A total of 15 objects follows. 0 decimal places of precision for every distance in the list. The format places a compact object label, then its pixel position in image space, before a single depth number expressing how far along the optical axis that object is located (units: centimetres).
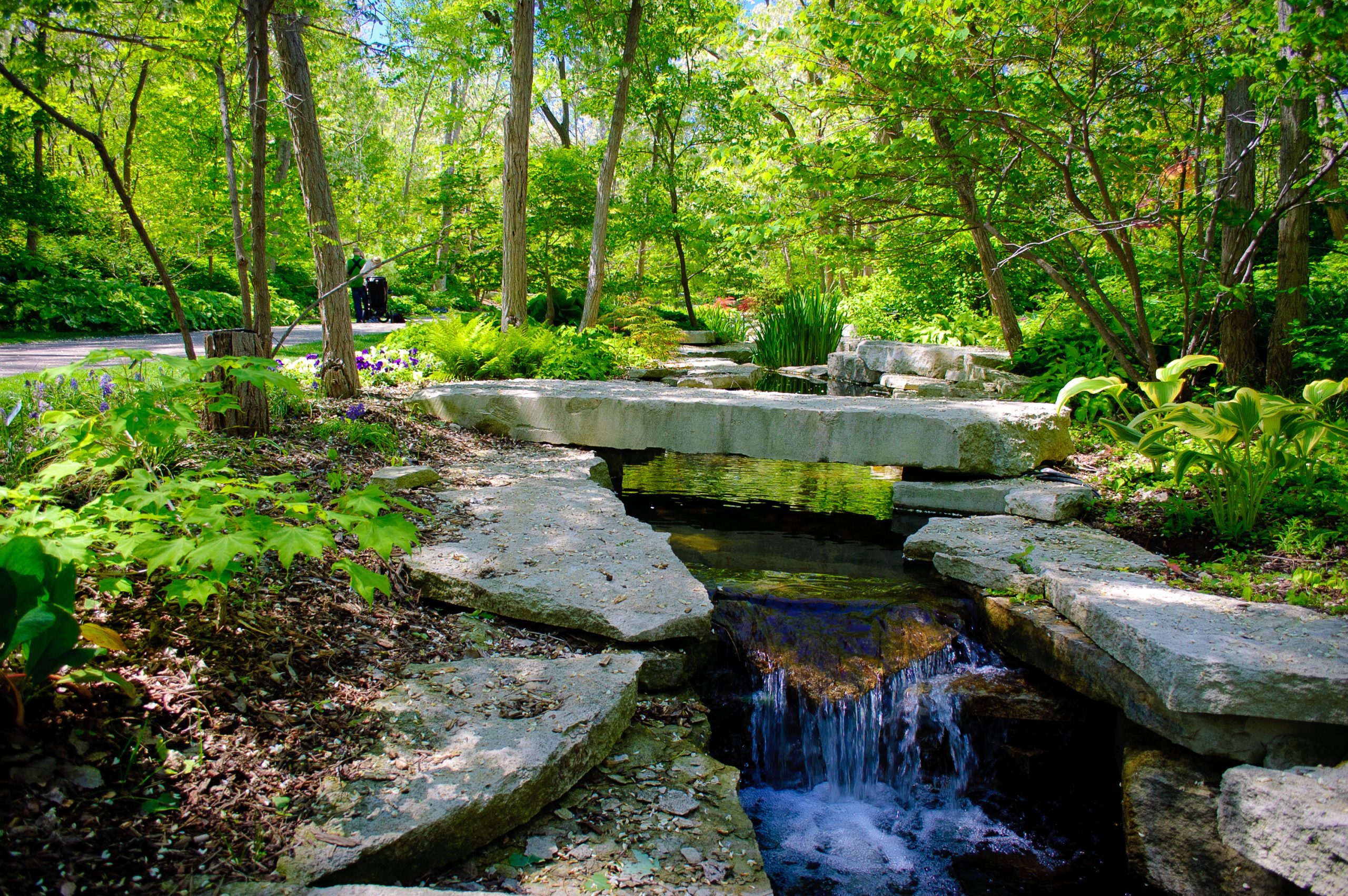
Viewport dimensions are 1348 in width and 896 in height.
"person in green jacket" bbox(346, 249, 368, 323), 1730
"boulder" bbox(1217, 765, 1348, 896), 208
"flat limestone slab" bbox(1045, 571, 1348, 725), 240
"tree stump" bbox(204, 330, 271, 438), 406
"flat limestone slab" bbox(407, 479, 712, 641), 305
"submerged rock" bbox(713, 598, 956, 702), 335
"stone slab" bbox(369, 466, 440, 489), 405
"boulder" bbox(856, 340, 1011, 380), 885
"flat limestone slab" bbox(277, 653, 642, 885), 183
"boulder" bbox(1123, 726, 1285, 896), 241
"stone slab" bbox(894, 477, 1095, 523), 445
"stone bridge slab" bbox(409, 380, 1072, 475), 500
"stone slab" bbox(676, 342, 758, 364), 1269
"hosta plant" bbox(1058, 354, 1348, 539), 347
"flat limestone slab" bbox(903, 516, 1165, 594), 362
